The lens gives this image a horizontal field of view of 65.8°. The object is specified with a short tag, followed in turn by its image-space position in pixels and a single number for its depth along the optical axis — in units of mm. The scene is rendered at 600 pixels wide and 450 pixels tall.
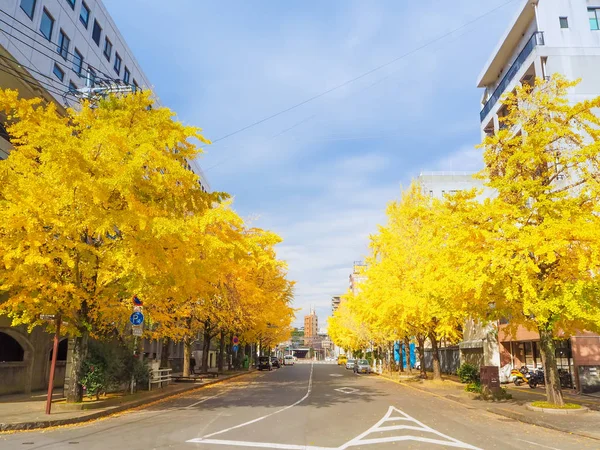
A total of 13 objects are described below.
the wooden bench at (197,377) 27766
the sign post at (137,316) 16250
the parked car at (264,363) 56000
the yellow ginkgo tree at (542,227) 14062
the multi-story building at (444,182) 58219
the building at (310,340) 177875
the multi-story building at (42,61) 19812
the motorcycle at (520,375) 26325
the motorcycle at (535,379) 24203
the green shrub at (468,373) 24117
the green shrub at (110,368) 15852
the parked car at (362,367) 49131
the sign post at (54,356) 13398
